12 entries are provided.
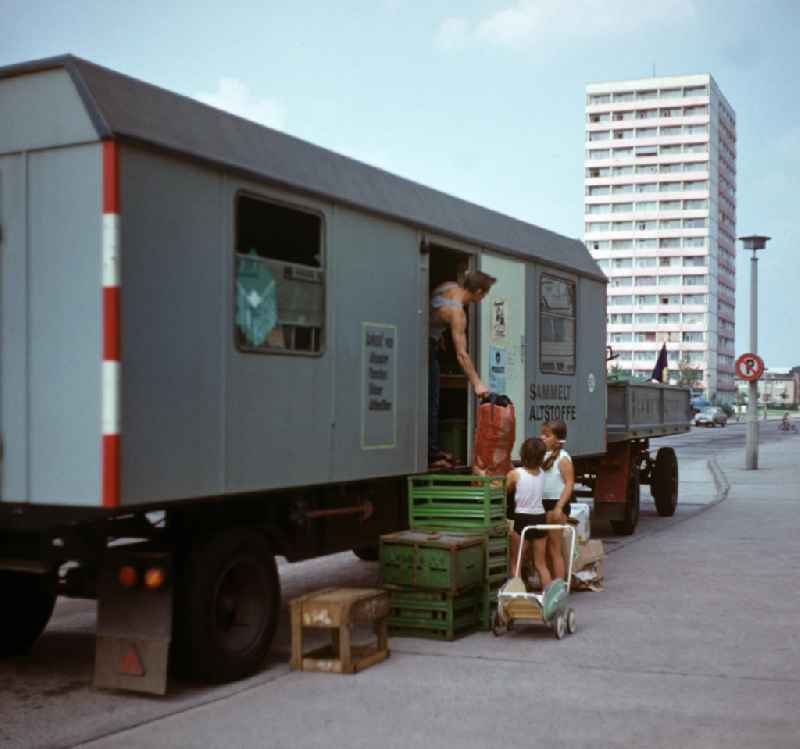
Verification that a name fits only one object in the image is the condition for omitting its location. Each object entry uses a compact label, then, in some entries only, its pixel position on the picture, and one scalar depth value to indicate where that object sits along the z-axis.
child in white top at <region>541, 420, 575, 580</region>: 9.23
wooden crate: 7.05
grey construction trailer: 6.04
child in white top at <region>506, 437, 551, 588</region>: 9.23
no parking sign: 26.22
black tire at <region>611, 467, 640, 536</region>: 14.78
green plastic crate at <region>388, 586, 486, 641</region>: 8.16
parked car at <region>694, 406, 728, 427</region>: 76.25
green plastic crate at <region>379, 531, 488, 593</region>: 8.09
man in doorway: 9.59
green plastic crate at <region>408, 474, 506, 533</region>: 8.84
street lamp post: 27.06
